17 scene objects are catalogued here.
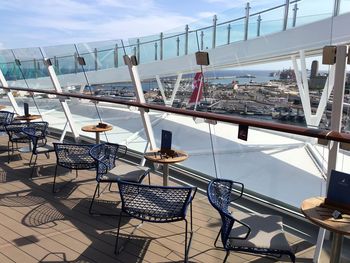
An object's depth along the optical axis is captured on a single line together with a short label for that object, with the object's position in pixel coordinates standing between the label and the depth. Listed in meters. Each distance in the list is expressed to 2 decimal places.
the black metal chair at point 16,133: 5.85
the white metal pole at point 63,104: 7.47
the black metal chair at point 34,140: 5.15
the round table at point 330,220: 2.11
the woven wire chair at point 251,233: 2.35
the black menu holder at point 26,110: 7.07
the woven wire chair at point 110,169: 3.93
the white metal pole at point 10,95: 9.29
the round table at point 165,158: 3.86
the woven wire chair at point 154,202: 2.81
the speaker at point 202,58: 4.47
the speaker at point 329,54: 2.75
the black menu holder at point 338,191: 2.35
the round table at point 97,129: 5.68
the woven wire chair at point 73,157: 4.39
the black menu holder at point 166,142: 4.17
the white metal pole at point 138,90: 5.45
